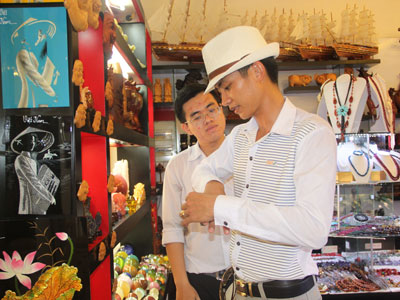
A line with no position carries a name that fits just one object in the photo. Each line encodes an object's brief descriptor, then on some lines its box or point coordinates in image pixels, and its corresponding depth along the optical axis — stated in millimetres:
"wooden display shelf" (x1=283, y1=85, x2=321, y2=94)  5023
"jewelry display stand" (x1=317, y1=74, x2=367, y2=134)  3223
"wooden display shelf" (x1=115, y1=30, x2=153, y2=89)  2279
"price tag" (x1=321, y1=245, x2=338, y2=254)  3369
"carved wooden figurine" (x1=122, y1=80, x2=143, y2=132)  2735
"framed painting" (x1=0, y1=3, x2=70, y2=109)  1255
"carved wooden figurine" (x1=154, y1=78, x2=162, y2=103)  4930
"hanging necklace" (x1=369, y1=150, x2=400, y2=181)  2893
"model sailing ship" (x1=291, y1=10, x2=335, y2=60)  4863
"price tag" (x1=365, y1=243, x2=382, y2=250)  3203
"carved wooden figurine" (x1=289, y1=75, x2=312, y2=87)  5000
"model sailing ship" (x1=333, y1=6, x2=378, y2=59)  4891
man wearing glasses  2033
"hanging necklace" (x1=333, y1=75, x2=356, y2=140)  3217
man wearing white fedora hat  1097
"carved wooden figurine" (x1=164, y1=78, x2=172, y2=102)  4922
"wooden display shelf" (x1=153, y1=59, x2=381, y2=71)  4884
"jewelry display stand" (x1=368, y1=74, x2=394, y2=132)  3271
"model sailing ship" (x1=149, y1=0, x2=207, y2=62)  4750
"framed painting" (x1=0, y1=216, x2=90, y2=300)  1180
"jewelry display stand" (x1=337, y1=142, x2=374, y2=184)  2840
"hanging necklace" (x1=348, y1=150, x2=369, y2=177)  2840
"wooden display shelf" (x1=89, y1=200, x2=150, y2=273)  1470
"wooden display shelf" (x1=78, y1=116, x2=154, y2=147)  1507
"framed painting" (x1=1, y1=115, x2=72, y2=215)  1246
